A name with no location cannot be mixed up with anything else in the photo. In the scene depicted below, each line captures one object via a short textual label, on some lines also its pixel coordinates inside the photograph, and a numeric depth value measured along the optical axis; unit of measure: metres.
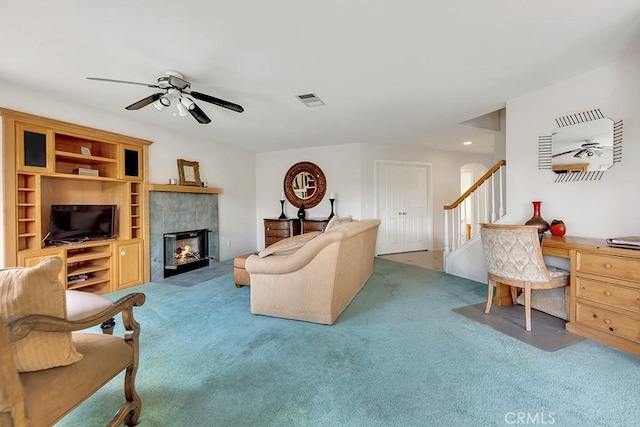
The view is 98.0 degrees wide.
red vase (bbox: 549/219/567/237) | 2.73
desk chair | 2.37
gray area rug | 2.22
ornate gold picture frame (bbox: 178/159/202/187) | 4.79
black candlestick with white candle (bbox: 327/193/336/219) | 5.75
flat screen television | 3.35
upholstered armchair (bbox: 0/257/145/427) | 0.91
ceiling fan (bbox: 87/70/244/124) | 2.58
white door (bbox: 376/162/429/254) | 6.00
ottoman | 3.66
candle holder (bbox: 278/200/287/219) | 6.11
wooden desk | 2.02
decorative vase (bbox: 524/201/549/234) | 2.87
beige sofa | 2.54
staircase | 3.83
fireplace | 4.50
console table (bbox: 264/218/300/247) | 5.88
